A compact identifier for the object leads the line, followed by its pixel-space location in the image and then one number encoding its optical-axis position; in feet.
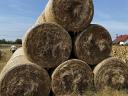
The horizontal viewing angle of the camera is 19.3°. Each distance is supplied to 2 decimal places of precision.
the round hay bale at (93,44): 25.29
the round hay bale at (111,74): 25.09
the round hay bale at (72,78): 24.26
